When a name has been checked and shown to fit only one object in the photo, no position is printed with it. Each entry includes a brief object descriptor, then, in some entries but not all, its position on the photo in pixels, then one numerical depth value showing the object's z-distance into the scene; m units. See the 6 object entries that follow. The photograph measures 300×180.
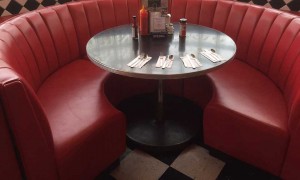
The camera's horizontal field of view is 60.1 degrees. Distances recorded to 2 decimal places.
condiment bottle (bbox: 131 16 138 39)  2.02
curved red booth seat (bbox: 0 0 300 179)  1.21
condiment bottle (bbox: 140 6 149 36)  1.95
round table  1.53
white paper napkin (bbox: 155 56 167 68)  1.56
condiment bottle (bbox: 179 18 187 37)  1.99
